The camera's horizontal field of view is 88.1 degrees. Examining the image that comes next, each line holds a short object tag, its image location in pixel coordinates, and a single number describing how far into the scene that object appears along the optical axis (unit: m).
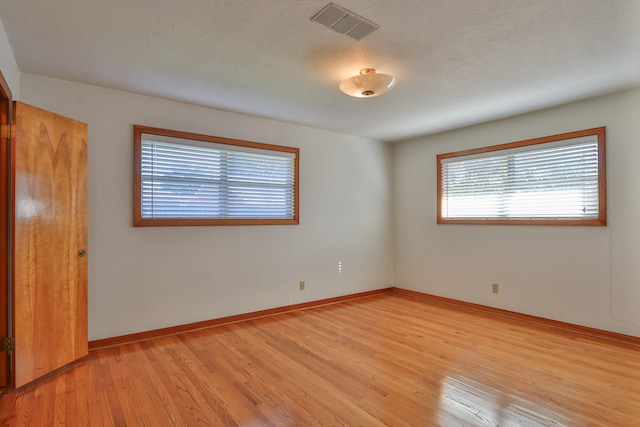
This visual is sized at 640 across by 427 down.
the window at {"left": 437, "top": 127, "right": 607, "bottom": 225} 3.48
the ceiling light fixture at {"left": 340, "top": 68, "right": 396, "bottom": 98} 2.58
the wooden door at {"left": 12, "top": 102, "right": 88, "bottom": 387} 2.35
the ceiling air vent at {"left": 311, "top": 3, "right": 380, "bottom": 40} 1.97
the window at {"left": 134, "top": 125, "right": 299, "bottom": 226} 3.40
